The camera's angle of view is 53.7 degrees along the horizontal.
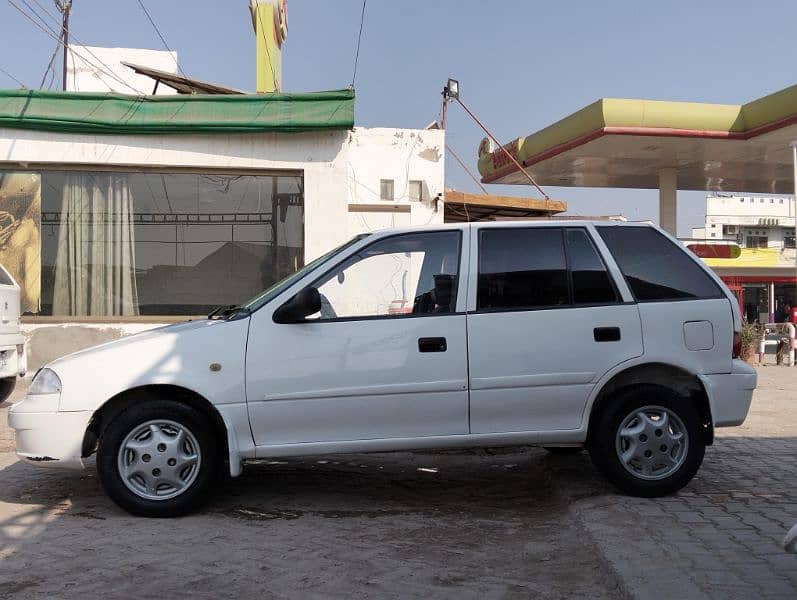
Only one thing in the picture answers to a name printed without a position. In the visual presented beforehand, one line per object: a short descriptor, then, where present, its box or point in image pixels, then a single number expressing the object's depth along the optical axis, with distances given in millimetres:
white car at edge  8547
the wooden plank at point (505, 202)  12394
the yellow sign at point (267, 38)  14891
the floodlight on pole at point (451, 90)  14078
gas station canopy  16328
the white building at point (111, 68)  17969
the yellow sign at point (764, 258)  38094
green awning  10562
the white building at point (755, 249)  35275
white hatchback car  4727
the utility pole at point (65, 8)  18616
